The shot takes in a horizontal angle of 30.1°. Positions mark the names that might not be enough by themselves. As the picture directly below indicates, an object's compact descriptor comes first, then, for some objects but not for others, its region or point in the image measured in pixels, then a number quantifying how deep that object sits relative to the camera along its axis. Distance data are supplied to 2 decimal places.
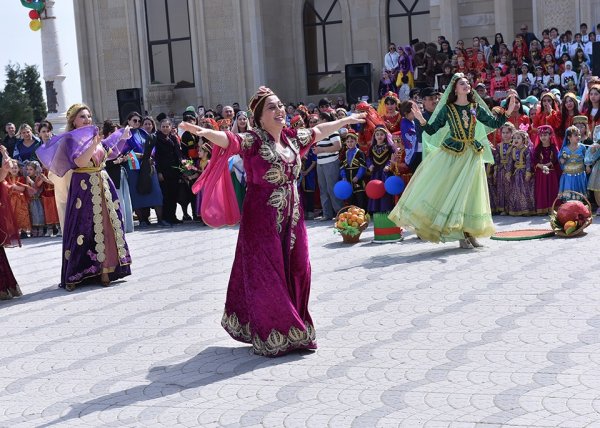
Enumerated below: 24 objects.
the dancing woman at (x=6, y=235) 9.86
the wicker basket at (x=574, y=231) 11.02
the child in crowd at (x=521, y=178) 13.38
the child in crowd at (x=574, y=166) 13.02
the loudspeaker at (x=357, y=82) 22.19
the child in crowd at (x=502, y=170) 13.55
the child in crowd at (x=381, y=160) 13.32
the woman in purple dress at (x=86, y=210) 10.15
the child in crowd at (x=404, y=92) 20.73
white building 26.62
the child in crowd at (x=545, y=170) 13.32
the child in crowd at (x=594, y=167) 12.88
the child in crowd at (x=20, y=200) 15.57
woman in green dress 10.65
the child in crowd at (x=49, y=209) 15.57
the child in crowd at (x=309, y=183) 14.84
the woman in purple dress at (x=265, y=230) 6.88
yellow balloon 20.23
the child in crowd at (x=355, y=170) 13.93
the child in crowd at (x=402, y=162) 13.28
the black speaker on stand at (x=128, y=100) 24.38
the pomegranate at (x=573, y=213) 11.05
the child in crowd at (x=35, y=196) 15.62
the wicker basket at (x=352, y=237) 11.98
